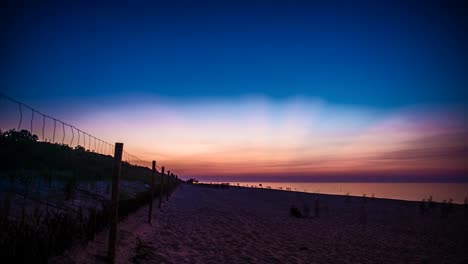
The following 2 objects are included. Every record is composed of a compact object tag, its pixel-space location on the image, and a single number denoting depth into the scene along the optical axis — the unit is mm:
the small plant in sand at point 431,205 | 22347
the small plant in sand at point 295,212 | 15841
